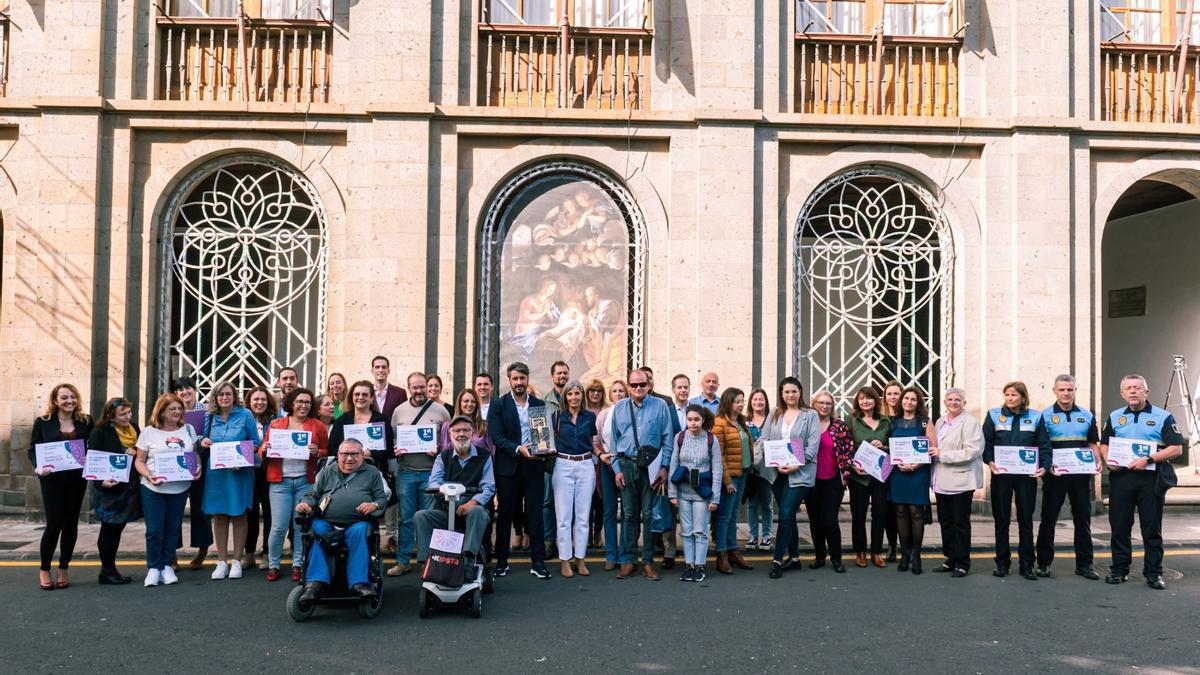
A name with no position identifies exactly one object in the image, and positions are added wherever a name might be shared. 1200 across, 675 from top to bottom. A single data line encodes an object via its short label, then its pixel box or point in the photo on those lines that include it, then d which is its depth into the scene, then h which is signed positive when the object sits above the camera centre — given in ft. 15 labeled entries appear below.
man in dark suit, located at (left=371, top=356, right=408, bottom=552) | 31.17 -1.78
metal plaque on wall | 56.54 +3.29
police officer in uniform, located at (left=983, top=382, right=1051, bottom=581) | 28.04 -3.92
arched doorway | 51.67 +4.06
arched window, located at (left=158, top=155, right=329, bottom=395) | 39.32 +2.74
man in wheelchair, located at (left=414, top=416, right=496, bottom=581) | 24.56 -3.57
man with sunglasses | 28.19 -3.06
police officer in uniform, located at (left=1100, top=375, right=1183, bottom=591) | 26.81 -3.96
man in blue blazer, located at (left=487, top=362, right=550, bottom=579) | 27.81 -3.70
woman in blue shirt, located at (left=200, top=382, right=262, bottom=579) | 27.48 -4.31
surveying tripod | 49.11 -3.25
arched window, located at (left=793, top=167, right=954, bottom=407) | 41.01 +2.81
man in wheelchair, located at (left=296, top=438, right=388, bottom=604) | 22.44 -4.24
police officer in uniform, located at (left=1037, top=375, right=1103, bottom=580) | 27.96 -4.13
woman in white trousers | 28.30 -3.80
